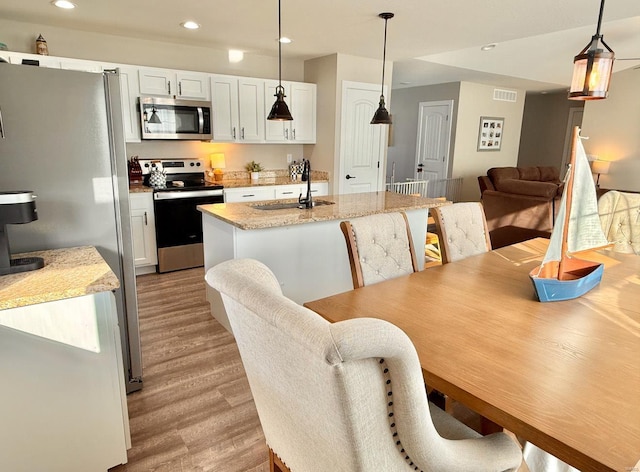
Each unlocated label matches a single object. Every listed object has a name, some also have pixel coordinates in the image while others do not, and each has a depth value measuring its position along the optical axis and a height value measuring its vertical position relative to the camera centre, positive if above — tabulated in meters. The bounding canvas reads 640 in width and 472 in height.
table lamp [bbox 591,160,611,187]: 6.92 -0.17
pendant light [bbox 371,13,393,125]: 3.65 +0.31
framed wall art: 8.02 +0.40
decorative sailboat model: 1.60 -0.29
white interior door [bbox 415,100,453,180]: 7.73 +0.25
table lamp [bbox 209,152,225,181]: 4.98 -0.20
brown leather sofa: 4.94 -0.65
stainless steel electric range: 4.32 -0.68
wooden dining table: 0.94 -0.60
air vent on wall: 8.10 +1.17
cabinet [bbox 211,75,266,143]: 4.71 +0.45
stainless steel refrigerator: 1.83 -0.06
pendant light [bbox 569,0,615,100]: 1.61 +0.33
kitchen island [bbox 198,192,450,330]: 2.80 -0.64
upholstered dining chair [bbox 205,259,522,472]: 0.71 -0.46
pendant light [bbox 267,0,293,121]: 3.17 +0.29
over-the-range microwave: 4.26 +0.29
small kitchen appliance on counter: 1.58 -0.28
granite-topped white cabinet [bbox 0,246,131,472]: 1.50 -0.86
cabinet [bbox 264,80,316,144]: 5.09 +0.44
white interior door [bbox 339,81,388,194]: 5.16 +0.13
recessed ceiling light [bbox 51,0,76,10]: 3.25 +1.10
